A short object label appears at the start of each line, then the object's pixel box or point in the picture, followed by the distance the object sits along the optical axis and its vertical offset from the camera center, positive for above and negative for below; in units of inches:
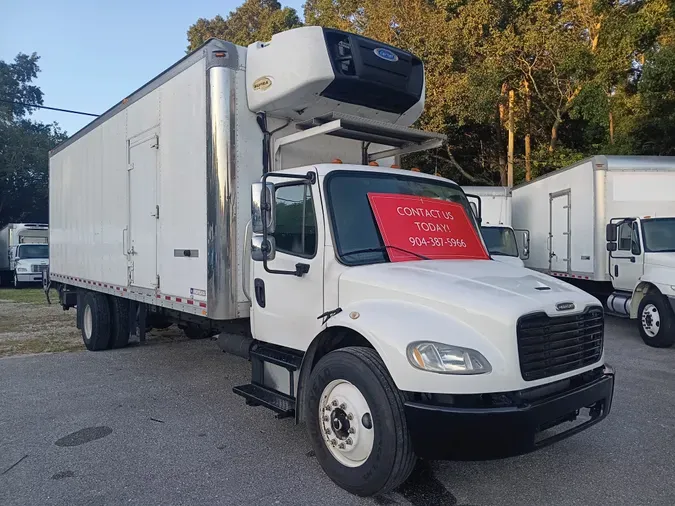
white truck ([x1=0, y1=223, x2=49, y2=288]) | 986.1 -19.5
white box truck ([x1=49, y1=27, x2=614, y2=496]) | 136.6 -10.1
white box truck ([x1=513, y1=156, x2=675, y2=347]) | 380.8 +3.3
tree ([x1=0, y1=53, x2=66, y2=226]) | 1258.6 +215.0
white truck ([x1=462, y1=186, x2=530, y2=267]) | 475.2 +9.7
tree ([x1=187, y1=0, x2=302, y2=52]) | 1202.6 +497.4
